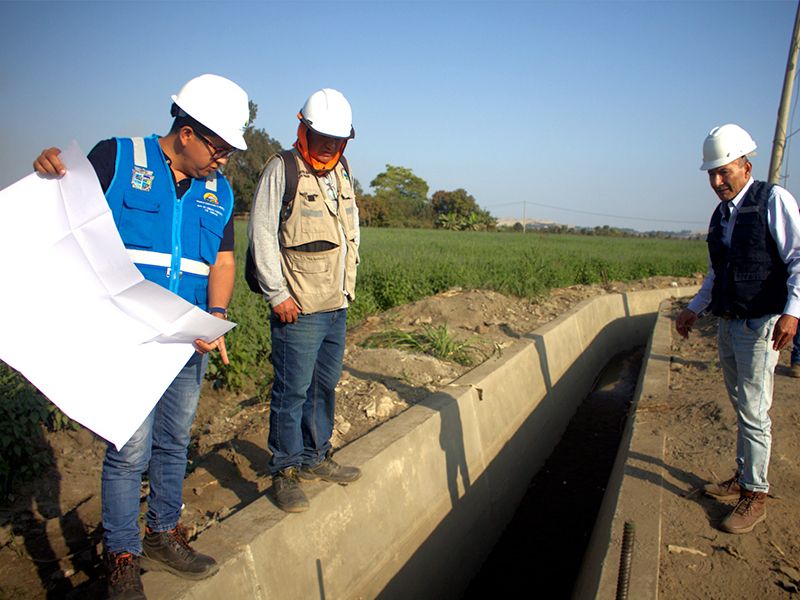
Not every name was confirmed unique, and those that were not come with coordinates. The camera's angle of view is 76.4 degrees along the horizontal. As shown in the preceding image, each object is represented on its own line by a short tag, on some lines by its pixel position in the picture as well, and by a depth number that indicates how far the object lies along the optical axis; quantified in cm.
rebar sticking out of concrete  132
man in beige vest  243
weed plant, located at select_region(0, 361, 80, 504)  275
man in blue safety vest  187
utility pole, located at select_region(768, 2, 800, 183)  727
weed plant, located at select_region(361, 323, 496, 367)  528
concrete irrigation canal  228
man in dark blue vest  271
